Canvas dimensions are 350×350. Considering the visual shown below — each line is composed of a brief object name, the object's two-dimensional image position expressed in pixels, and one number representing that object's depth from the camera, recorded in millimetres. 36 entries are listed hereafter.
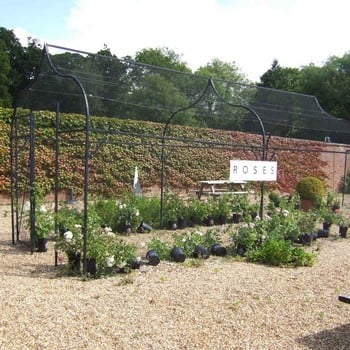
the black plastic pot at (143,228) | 7840
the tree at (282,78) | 32406
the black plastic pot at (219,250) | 5898
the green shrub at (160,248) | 5512
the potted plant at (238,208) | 9258
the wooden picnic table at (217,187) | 12227
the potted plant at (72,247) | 4855
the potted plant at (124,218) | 7584
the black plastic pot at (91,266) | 4711
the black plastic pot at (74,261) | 4867
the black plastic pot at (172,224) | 8266
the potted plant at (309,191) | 11930
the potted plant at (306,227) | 6938
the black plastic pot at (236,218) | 9250
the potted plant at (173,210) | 8320
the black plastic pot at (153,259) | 5133
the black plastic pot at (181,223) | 8445
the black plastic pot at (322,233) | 7750
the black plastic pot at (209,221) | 8883
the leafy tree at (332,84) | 25672
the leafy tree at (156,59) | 29859
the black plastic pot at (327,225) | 8250
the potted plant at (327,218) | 8198
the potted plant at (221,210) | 9055
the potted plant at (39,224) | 5945
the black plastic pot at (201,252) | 5633
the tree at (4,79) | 21916
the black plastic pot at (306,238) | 6934
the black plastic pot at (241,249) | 5980
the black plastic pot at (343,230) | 7902
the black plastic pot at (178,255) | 5383
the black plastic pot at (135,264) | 4950
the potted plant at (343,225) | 7906
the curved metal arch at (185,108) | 7934
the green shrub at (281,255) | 5527
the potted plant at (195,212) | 8695
